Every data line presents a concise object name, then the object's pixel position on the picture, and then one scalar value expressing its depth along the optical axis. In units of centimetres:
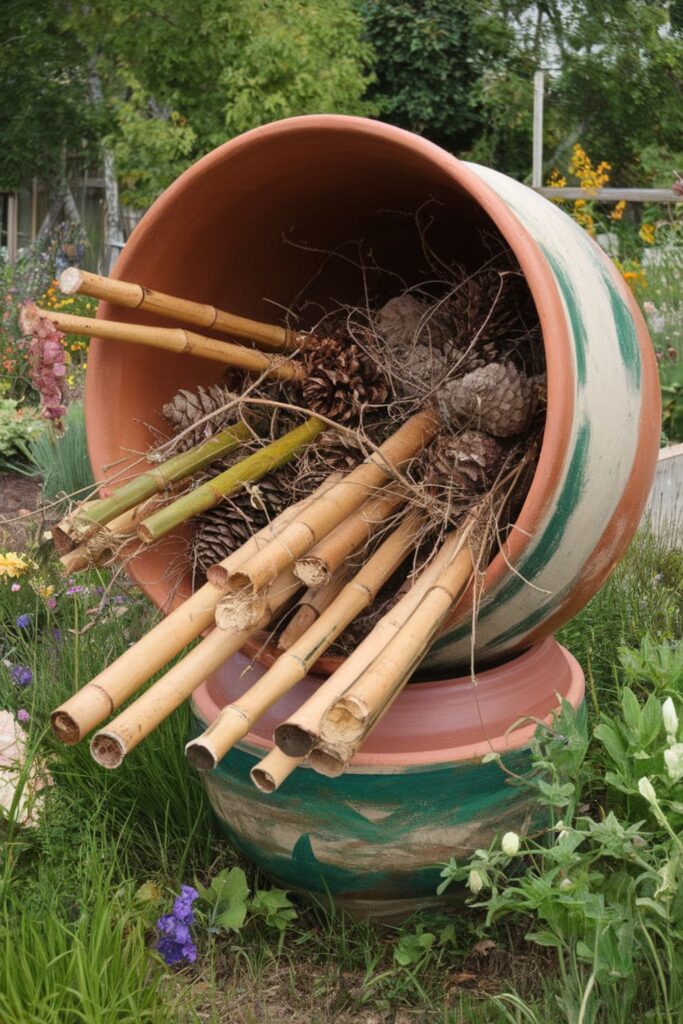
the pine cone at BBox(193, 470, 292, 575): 174
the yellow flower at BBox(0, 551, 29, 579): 278
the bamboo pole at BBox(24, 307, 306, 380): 157
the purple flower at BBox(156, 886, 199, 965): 164
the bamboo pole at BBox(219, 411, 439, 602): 139
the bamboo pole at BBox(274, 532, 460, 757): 124
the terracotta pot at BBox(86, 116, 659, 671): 153
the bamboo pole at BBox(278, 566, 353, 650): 161
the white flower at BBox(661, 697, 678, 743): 138
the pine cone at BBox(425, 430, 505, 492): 165
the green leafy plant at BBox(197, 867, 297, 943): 176
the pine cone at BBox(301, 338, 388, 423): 183
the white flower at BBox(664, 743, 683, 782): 132
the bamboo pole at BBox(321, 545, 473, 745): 124
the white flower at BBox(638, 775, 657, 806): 133
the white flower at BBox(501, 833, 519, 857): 132
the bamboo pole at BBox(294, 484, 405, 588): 146
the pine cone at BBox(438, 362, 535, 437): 166
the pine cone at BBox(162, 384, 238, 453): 184
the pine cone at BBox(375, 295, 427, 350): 192
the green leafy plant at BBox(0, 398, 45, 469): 489
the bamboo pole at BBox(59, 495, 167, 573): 161
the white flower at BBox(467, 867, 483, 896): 134
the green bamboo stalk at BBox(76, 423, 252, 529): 158
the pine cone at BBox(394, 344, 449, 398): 184
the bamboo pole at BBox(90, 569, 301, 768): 127
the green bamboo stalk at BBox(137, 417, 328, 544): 155
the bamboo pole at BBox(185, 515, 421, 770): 127
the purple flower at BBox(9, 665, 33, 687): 239
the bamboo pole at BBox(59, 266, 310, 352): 151
